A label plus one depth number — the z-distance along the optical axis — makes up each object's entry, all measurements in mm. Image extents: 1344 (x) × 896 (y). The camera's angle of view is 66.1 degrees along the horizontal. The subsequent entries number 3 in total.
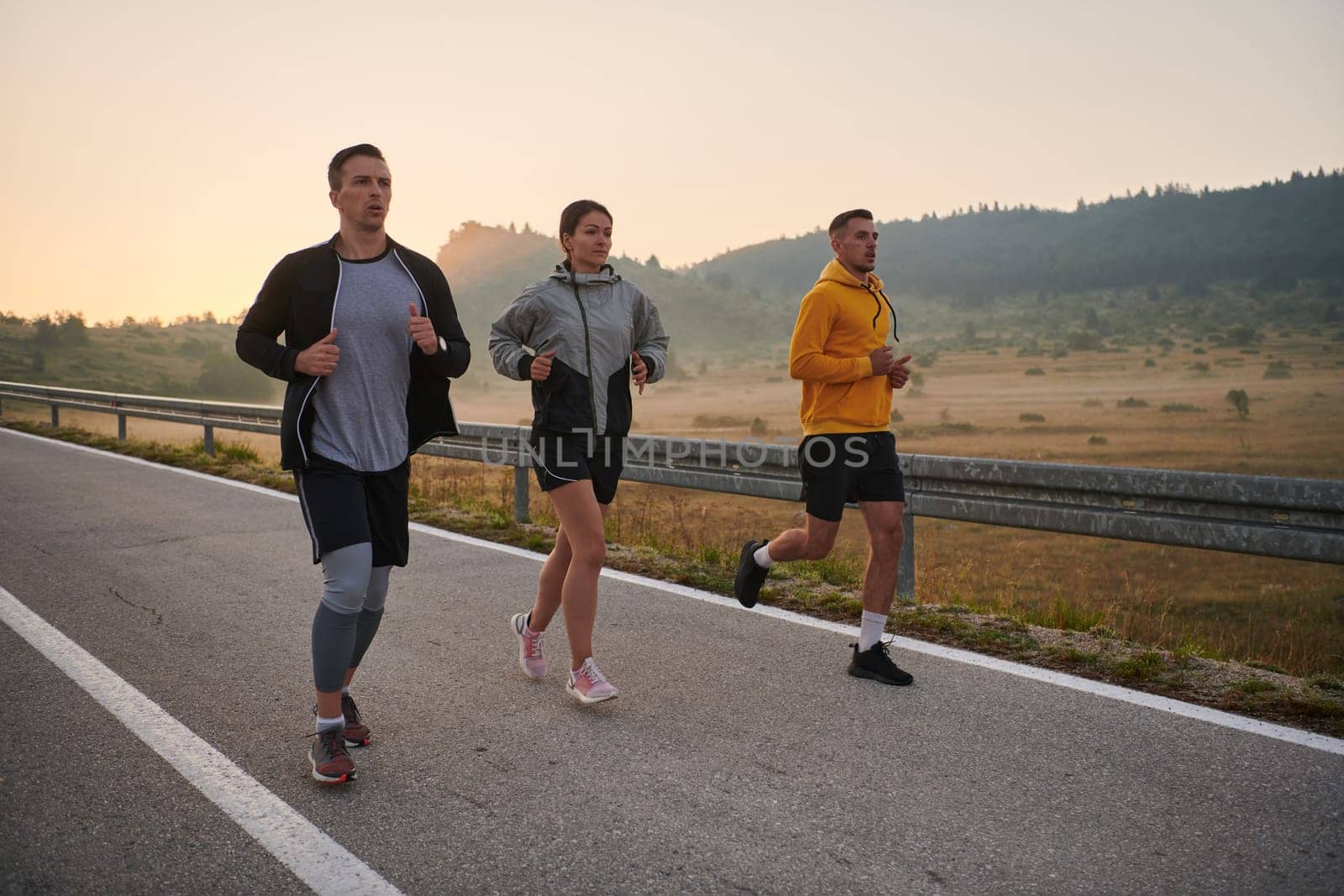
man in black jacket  3484
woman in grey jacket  4246
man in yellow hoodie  4691
